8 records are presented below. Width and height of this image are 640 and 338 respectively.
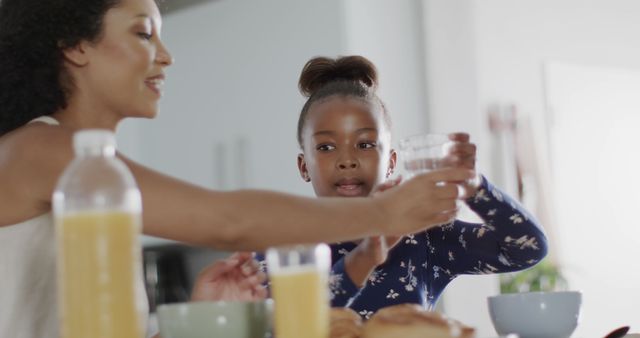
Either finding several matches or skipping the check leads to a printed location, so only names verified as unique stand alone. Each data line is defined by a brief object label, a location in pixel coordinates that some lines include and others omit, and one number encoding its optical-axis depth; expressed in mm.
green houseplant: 5105
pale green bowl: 1015
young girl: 1691
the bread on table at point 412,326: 907
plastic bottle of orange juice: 844
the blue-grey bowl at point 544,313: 1210
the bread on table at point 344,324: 995
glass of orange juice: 859
